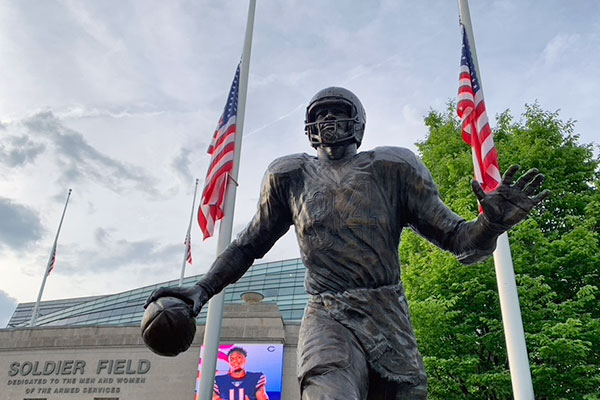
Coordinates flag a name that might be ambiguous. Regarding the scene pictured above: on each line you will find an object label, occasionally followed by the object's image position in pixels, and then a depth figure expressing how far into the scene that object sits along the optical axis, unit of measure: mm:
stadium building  25234
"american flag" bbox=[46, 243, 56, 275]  28072
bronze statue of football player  2326
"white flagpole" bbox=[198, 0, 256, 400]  10789
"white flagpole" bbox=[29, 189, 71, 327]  27998
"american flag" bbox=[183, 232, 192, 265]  22375
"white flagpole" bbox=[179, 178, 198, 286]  23516
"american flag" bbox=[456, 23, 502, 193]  9945
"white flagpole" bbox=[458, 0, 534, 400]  9945
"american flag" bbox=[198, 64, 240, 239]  11070
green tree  11734
